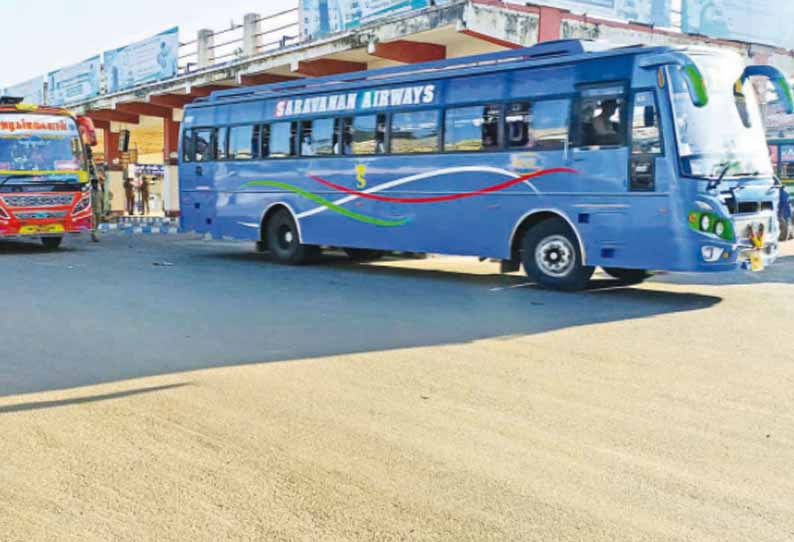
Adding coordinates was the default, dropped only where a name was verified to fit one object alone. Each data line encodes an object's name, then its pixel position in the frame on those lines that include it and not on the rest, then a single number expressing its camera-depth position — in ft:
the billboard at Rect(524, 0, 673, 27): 58.08
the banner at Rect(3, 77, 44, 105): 127.24
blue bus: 33.88
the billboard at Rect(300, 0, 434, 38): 58.03
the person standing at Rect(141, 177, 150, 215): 129.96
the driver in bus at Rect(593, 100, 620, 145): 35.58
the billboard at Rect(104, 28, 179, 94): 89.71
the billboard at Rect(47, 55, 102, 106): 108.47
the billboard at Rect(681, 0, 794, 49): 64.23
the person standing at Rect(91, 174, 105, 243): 64.48
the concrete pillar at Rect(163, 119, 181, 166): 103.91
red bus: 58.34
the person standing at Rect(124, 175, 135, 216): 123.03
